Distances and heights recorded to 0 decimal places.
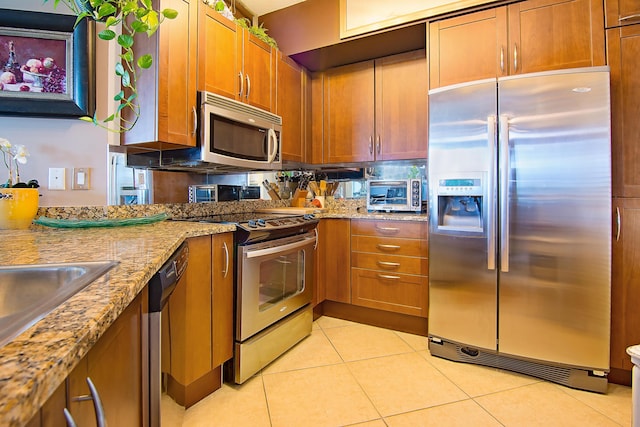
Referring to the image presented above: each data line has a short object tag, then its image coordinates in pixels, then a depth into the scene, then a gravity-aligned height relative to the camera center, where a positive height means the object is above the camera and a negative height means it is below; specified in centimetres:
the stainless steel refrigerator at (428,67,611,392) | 159 -6
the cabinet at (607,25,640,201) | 162 +55
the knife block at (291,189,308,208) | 301 +15
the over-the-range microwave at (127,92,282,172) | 176 +45
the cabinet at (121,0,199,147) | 158 +71
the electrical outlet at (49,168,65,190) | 153 +18
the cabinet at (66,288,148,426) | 46 -30
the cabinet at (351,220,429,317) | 219 -40
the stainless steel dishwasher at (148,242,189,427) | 83 -34
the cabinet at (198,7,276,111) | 182 +102
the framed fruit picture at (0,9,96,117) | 145 +75
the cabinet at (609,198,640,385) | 161 -38
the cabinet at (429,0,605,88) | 173 +107
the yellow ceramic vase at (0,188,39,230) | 132 +3
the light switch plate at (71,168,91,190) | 158 +19
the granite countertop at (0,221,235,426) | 28 -15
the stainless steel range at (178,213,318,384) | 166 -46
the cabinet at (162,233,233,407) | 132 -51
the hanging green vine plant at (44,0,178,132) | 133 +83
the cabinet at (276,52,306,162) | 245 +91
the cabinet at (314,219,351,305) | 246 -40
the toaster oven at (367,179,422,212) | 245 +15
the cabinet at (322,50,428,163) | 242 +88
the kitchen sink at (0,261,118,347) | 70 -15
